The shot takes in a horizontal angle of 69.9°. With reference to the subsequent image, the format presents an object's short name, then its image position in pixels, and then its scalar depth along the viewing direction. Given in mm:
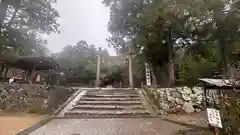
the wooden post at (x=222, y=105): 4180
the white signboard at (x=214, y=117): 3398
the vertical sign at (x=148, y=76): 14012
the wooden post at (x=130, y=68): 15169
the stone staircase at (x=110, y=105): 7129
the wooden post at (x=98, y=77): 16391
